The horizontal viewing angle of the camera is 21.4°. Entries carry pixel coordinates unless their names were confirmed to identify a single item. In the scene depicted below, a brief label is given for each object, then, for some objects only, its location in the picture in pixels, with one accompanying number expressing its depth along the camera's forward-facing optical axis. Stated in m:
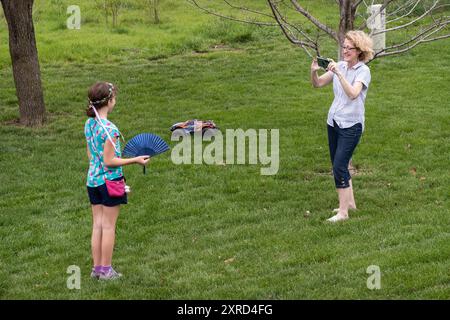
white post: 12.84
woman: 10.79
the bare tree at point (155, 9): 31.35
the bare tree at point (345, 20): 12.84
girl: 8.73
